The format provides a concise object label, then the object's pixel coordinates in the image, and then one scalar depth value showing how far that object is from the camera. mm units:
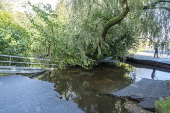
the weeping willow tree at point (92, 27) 5875
